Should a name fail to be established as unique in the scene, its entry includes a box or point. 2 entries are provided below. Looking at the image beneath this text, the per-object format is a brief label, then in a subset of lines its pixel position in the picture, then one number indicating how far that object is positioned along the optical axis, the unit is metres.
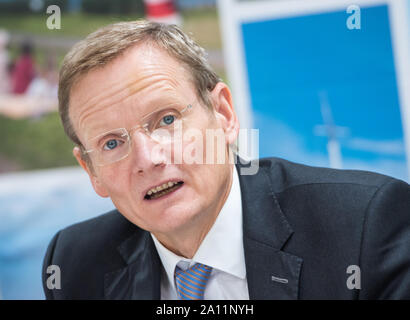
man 1.82
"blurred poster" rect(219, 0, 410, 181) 2.30
